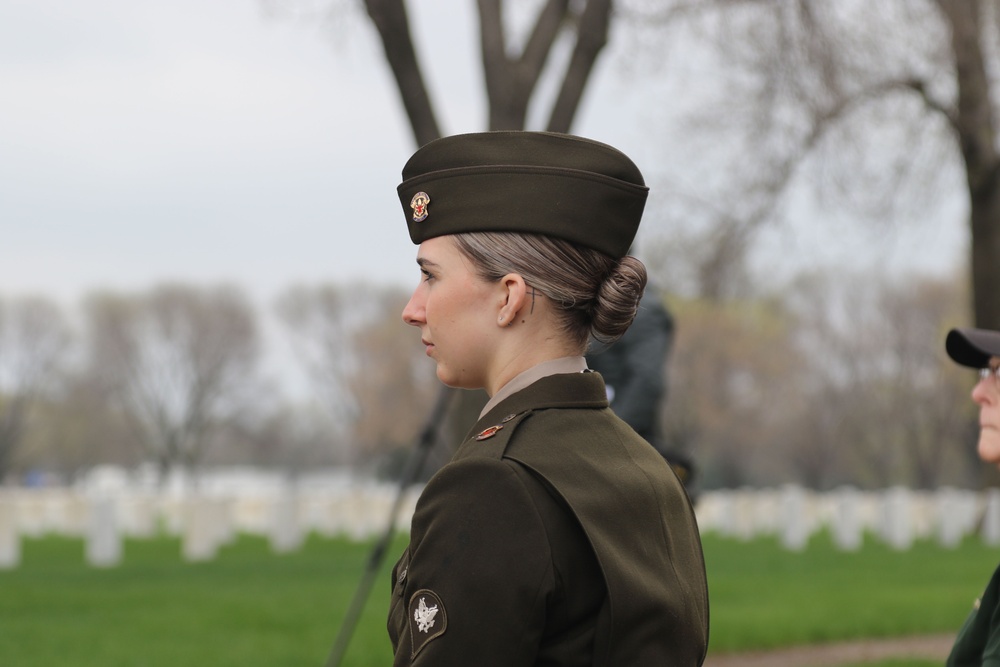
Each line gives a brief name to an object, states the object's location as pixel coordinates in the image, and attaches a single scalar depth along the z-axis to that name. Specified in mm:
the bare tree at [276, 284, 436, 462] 62344
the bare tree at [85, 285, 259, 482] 62844
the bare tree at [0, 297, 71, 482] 60625
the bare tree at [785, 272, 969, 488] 54469
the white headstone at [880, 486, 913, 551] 22906
